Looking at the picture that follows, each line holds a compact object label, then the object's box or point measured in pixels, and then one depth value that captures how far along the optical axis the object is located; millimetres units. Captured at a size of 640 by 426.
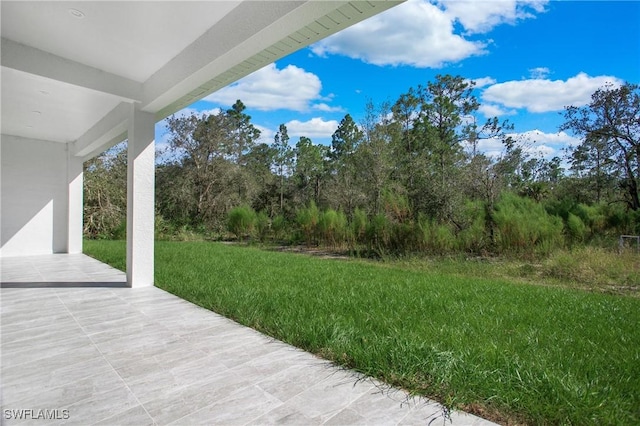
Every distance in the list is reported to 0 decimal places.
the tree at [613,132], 11664
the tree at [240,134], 18266
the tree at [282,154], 21567
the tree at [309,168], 19425
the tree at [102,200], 12961
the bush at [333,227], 11547
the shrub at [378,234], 10172
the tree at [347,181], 12859
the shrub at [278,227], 14352
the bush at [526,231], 8406
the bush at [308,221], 12523
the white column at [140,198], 5223
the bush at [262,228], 14523
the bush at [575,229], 9258
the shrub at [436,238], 9023
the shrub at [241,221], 14492
